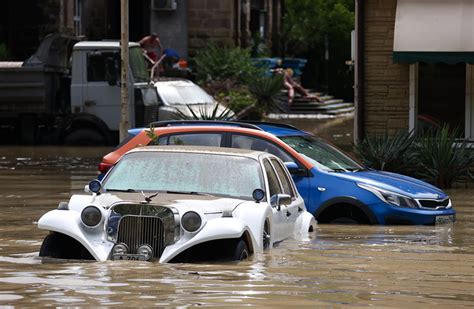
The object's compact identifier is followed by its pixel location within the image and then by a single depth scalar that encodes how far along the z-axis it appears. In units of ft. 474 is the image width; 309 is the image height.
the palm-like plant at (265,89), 127.85
